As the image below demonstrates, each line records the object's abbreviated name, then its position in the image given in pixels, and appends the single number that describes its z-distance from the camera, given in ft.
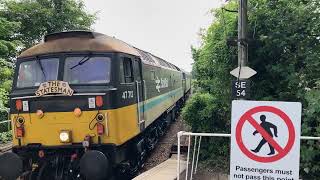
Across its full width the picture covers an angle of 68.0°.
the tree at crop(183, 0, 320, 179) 15.41
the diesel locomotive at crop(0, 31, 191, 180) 14.35
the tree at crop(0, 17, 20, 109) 30.07
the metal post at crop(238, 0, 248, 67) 17.01
